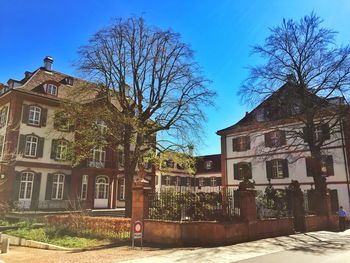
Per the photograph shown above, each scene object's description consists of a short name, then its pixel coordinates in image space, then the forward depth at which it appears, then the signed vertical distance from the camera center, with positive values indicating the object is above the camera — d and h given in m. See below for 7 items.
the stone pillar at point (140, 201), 14.20 +0.11
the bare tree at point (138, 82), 22.64 +8.55
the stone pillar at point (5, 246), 13.45 -1.78
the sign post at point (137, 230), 11.83 -0.95
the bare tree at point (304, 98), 23.05 +7.56
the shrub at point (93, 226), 15.57 -1.15
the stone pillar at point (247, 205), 14.50 -0.02
